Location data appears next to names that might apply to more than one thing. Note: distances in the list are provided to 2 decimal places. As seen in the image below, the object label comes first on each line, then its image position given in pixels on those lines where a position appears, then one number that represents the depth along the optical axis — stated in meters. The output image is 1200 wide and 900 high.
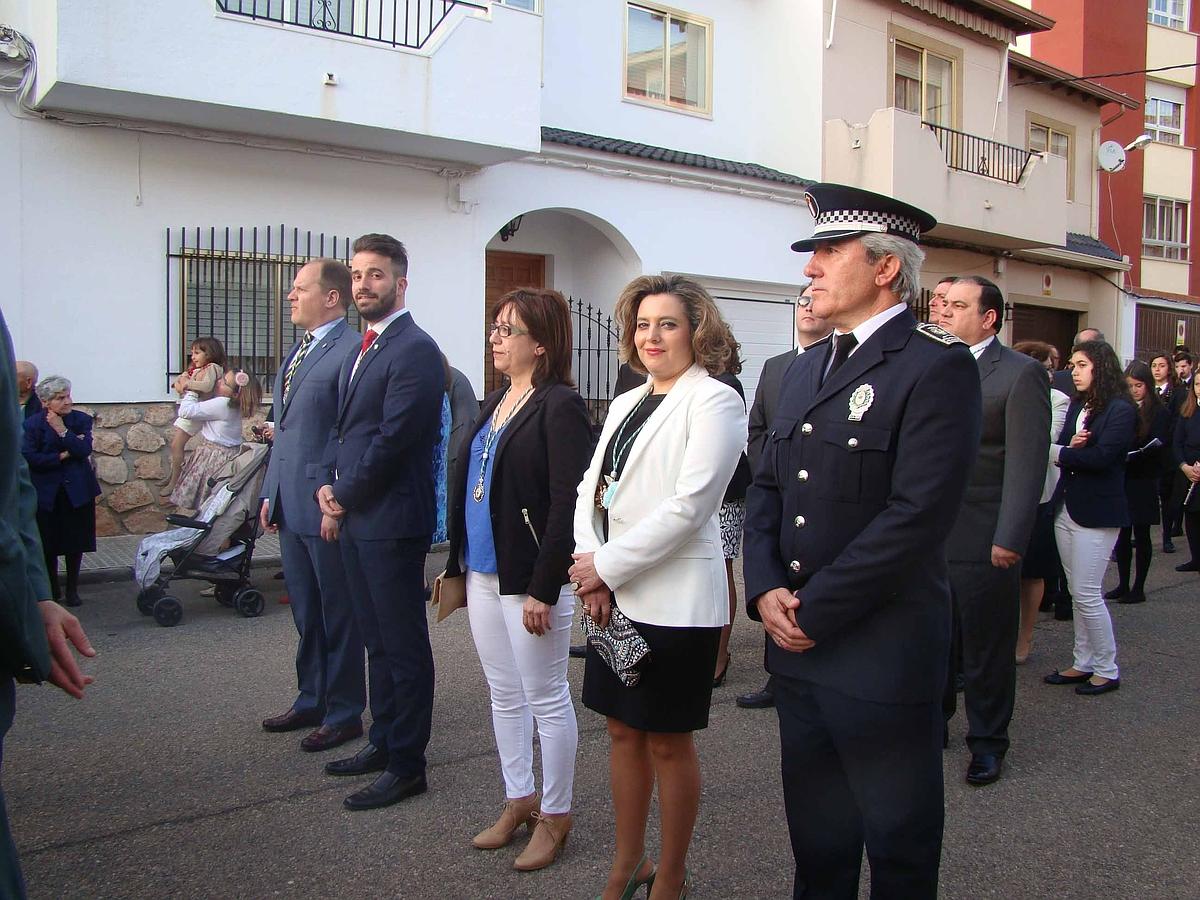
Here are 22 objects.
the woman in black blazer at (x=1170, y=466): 10.74
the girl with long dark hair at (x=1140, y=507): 8.42
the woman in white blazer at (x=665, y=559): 2.98
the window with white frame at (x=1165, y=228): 24.42
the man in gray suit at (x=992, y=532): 4.34
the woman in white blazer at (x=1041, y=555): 6.02
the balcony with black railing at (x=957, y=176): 15.48
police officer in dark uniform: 2.45
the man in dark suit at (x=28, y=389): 7.05
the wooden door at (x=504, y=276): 13.62
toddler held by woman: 8.90
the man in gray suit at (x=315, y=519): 4.61
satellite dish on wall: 21.14
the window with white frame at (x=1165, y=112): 25.38
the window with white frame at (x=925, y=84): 17.33
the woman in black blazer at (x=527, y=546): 3.49
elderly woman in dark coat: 7.26
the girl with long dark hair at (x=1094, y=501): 5.67
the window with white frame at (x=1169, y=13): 26.00
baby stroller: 7.10
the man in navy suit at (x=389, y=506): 4.06
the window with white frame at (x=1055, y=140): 20.41
